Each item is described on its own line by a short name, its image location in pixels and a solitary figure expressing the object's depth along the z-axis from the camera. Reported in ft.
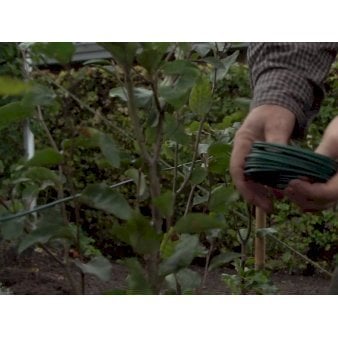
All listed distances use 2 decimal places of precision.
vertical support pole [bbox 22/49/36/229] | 13.16
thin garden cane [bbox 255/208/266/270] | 5.79
